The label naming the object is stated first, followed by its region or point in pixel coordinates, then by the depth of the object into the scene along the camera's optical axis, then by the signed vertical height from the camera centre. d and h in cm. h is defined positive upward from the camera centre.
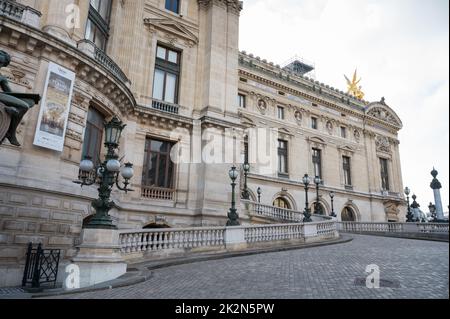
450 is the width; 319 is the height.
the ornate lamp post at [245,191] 2088 +307
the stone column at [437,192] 1916 +287
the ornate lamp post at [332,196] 3152 +402
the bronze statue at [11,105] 788 +296
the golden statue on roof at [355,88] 4928 +2213
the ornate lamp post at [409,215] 2662 +212
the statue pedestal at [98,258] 889 -66
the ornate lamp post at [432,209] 3008 +301
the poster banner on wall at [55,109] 1276 +478
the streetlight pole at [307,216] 1972 +132
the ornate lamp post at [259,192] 2855 +380
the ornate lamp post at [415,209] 2915 +291
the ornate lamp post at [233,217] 1559 +91
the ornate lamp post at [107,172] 969 +182
